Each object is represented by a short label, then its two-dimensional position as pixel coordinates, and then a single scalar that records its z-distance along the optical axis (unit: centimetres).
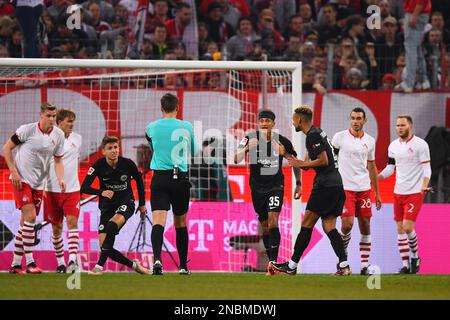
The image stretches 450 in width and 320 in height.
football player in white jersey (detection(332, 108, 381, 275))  1511
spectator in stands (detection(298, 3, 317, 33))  2078
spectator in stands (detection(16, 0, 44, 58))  1831
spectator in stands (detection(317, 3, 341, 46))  2075
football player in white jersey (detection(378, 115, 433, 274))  1566
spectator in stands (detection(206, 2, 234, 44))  2055
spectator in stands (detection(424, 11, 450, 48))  2058
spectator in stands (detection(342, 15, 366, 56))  2062
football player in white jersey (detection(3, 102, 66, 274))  1379
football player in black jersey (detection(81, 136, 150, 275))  1389
